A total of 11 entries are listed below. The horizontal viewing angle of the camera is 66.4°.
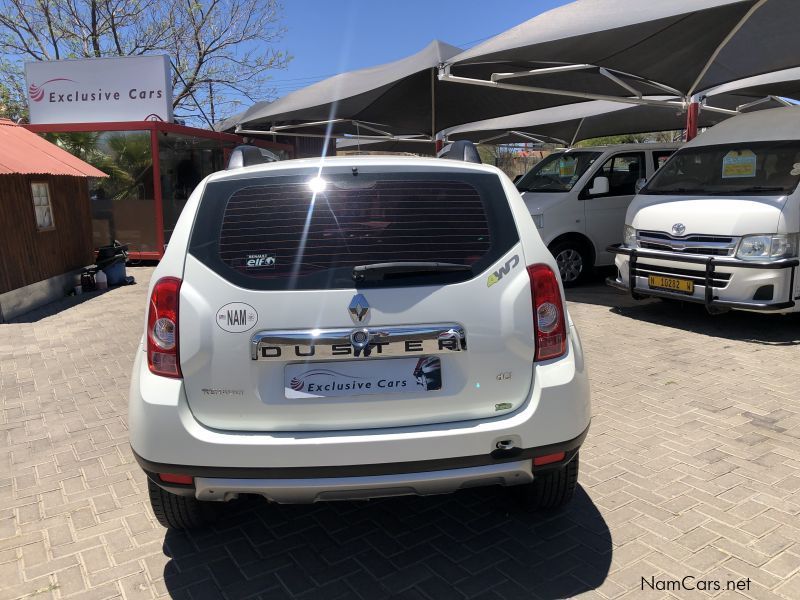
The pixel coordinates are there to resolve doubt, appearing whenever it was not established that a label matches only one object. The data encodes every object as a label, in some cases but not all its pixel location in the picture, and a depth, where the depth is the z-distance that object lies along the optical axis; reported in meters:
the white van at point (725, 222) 5.77
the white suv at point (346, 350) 2.30
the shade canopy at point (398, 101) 11.75
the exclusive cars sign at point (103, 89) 12.34
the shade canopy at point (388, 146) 22.11
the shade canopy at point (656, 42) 7.14
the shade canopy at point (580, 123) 15.74
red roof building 8.12
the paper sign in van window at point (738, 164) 6.58
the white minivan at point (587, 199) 8.87
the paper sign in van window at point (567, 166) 9.32
